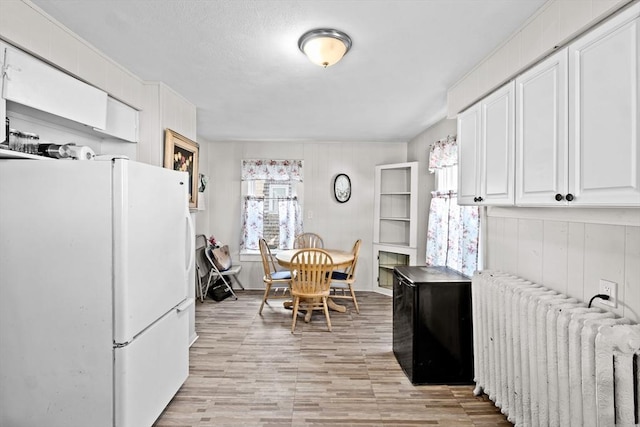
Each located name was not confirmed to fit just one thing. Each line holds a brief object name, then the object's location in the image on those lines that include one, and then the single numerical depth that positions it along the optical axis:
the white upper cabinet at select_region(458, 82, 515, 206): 1.98
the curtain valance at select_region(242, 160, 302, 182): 5.29
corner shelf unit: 5.14
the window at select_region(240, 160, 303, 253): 5.30
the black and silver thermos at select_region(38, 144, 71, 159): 1.98
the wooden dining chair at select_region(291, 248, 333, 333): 3.62
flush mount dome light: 1.93
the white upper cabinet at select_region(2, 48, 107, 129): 1.67
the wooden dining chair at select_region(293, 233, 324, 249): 5.18
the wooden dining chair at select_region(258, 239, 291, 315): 4.12
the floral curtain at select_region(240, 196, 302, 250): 5.31
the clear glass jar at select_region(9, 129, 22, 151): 1.77
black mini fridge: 2.54
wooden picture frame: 2.94
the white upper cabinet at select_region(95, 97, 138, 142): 2.54
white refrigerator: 1.71
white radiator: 1.29
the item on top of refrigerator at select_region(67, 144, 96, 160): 1.99
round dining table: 3.85
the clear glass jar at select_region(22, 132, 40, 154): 1.83
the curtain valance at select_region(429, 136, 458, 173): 3.51
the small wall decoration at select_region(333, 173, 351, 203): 5.37
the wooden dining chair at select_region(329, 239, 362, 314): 4.10
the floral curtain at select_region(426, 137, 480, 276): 3.16
